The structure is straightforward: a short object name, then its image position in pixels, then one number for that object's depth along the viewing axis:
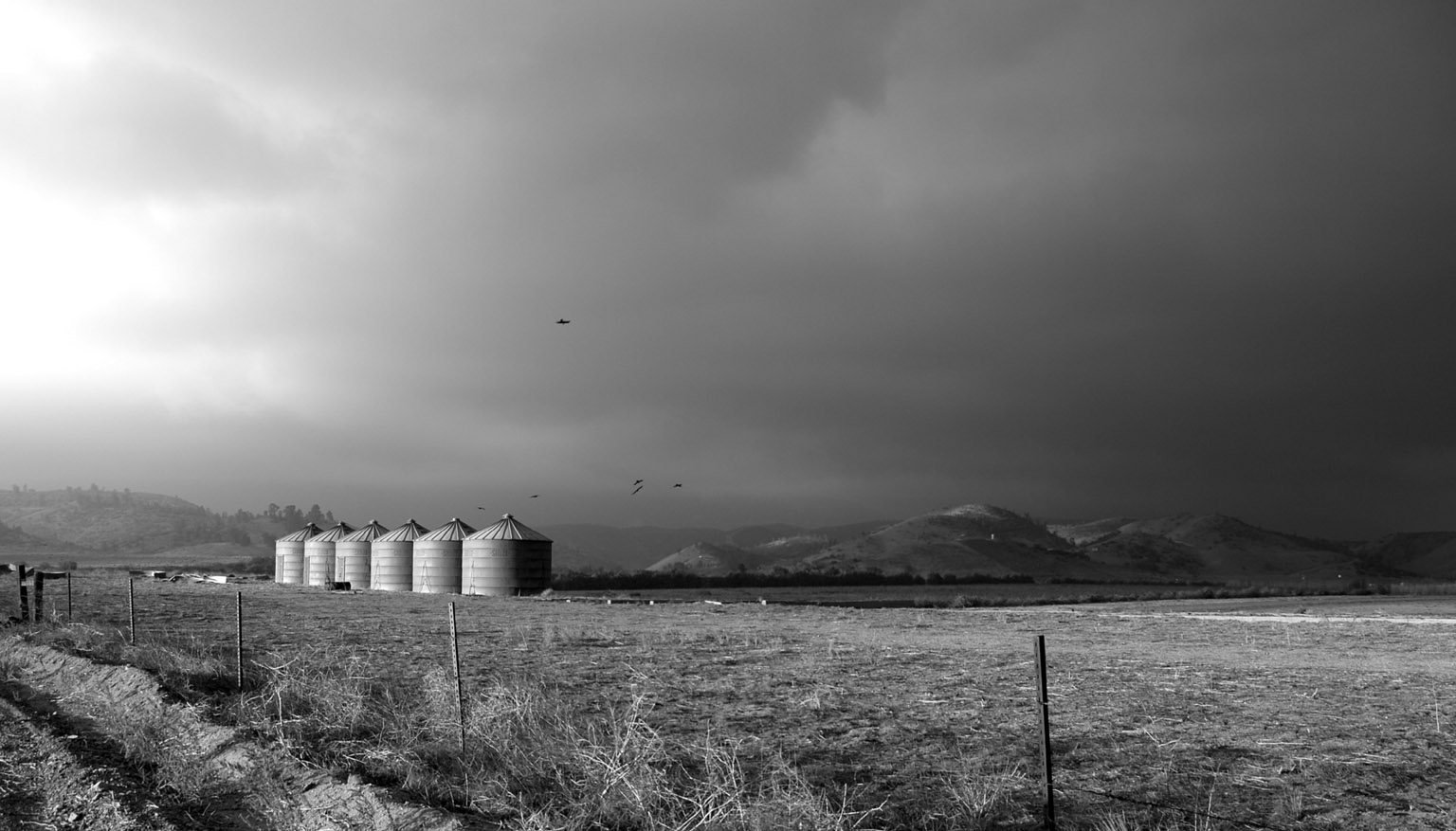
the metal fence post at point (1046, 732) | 8.20
